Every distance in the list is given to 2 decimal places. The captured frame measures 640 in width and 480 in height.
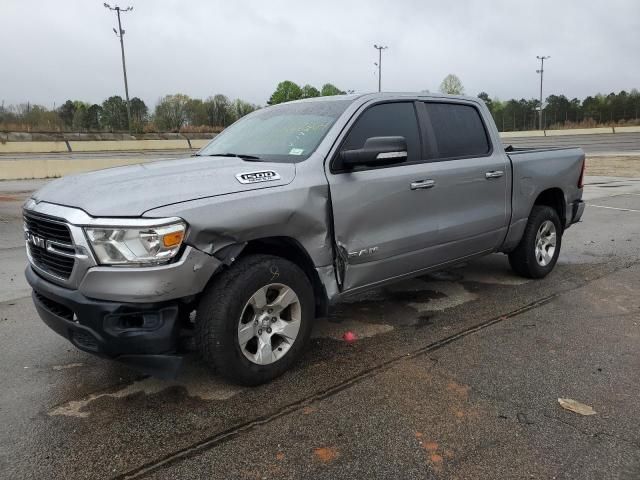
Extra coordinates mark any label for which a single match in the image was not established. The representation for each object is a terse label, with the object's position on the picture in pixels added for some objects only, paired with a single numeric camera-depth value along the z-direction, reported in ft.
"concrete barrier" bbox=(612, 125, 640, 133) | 201.01
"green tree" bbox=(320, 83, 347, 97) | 294.78
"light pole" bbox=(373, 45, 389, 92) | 199.62
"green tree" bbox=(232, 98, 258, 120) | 296.59
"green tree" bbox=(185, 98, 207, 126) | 269.03
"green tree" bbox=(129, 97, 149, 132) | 229.84
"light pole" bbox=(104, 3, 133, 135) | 148.87
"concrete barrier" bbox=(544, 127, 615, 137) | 197.57
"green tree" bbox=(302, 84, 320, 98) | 331.57
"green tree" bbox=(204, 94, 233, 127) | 269.64
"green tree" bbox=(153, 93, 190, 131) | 248.52
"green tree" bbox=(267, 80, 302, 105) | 361.71
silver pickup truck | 9.37
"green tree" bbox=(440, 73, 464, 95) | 358.27
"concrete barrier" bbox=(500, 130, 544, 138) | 197.62
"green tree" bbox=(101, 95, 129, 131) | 237.02
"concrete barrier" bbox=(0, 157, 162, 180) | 64.90
